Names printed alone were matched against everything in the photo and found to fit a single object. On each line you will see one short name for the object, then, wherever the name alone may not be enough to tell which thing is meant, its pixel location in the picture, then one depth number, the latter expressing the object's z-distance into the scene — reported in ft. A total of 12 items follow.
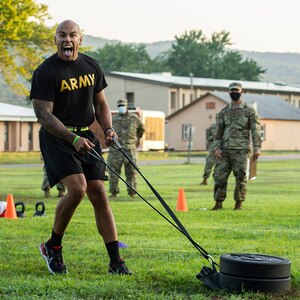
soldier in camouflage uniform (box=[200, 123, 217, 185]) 83.15
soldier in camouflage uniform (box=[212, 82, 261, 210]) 53.31
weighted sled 22.54
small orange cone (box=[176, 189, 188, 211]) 53.11
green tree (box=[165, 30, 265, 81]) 421.18
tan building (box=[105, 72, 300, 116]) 302.25
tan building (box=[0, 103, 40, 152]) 210.38
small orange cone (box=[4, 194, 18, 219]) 47.12
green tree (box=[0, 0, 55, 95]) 133.39
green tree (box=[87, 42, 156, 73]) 447.83
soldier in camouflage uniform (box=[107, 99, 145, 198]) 66.28
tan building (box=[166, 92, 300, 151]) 266.77
